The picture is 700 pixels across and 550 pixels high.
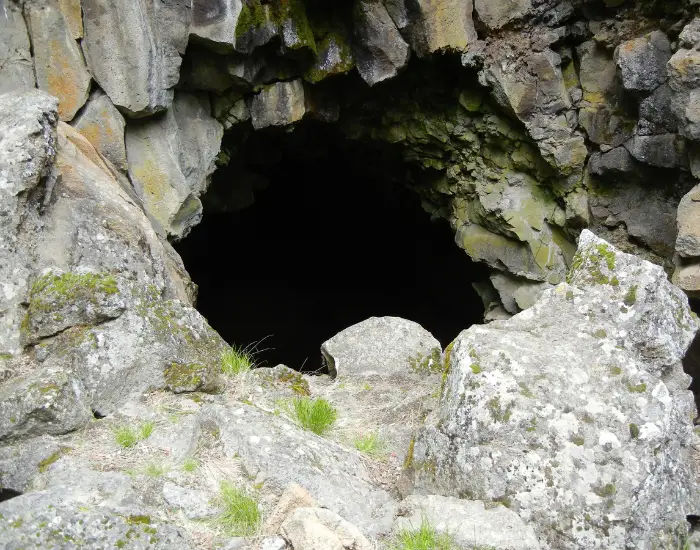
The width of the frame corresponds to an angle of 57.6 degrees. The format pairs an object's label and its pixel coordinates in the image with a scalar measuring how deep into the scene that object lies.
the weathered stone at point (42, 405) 3.25
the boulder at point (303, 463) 2.94
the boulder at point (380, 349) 4.65
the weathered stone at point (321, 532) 2.41
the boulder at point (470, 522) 2.60
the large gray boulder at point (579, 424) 2.72
